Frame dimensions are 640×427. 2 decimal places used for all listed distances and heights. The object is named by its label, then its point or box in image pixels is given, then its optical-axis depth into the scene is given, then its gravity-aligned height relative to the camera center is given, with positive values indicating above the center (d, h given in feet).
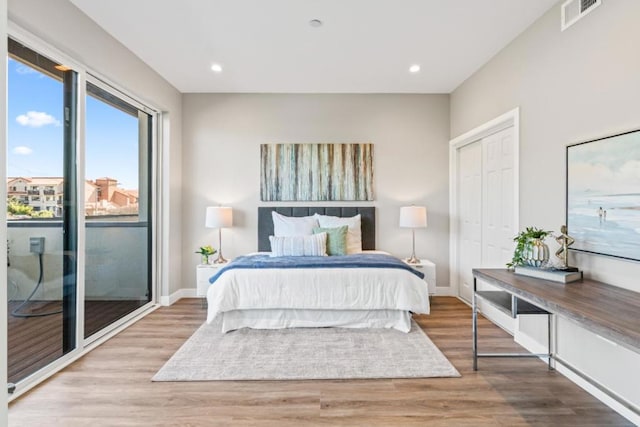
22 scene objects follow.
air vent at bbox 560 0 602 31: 7.55 +4.72
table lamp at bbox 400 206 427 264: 14.43 -0.19
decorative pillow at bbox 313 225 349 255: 13.56 -1.09
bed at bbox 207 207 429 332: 10.82 -2.61
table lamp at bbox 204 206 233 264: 14.33 -0.18
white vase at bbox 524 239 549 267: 8.15 -0.95
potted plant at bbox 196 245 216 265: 14.32 -1.62
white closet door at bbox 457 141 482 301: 13.47 +0.02
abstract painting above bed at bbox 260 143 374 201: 15.64 +1.92
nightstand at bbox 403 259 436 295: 13.79 -2.44
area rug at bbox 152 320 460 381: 8.30 -3.85
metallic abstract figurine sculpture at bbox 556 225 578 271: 7.72 -0.75
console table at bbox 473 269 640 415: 4.92 -1.58
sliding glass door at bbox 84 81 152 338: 10.21 +0.20
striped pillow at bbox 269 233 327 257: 13.08 -1.25
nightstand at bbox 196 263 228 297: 13.80 -2.62
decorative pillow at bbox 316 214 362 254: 14.35 -0.53
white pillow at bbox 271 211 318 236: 14.48 -0.49
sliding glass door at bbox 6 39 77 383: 7.48 +0.07
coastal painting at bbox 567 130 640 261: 6.52 +0.39
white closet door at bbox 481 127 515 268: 11.26 +0.54
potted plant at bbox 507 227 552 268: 8.16 -0.88
